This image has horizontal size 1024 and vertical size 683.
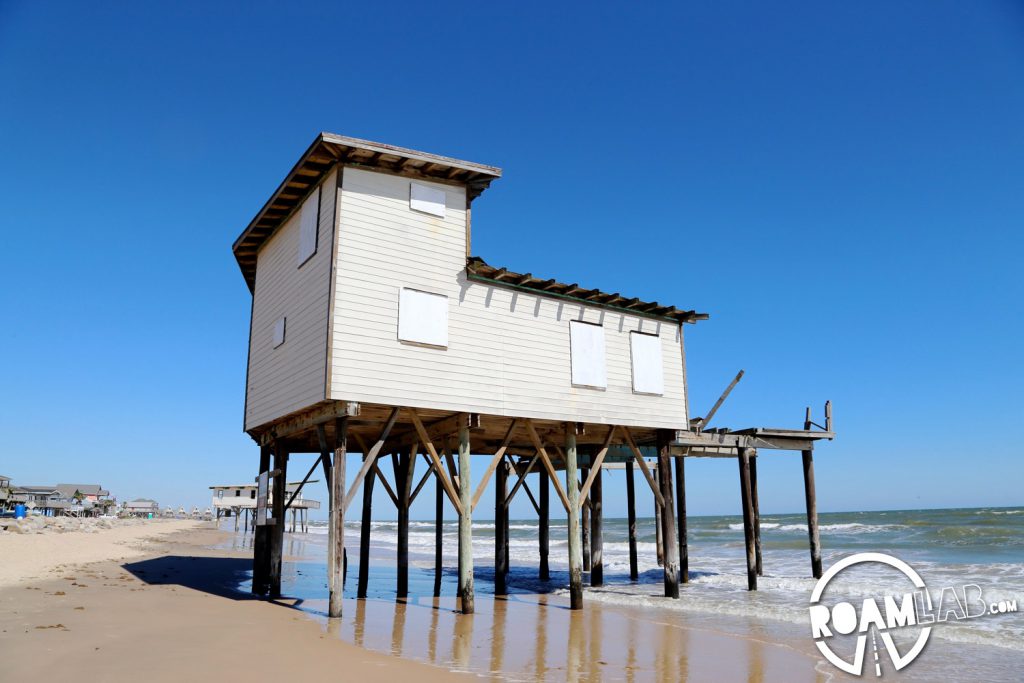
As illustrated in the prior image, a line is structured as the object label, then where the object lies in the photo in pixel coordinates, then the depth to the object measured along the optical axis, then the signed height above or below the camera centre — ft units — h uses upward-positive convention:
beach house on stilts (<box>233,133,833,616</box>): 44.55 +8.60
